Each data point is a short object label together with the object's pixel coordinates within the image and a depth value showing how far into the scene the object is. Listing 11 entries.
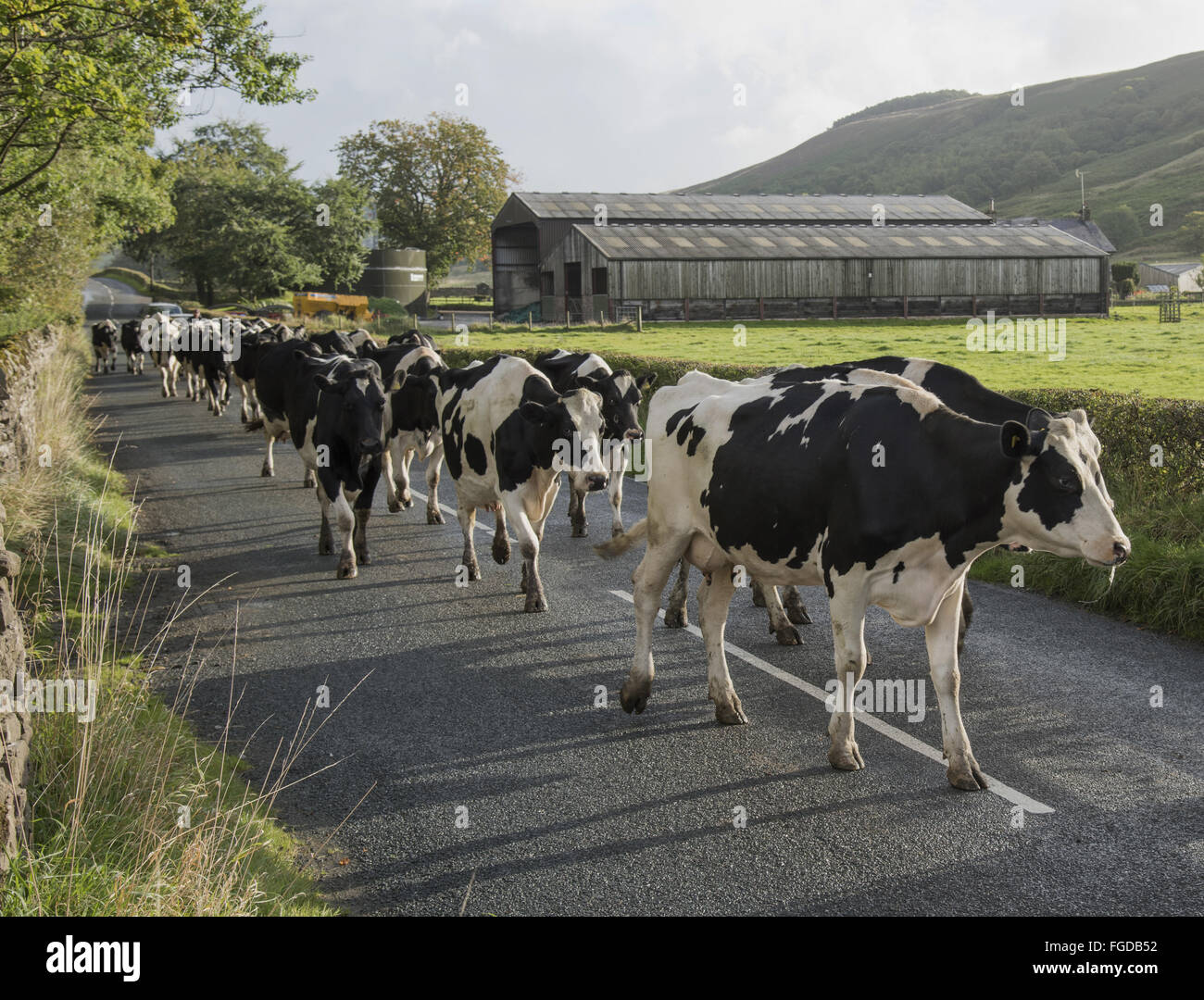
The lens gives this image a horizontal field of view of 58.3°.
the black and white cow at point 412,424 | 14.27
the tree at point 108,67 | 13.08
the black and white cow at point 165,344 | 32.50
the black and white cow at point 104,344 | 42.34
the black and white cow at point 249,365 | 22.28
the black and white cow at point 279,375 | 15.68
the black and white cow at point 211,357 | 27.03
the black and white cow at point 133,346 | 42.16
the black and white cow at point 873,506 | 5.77
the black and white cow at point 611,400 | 13.33
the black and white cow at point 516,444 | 10.05
